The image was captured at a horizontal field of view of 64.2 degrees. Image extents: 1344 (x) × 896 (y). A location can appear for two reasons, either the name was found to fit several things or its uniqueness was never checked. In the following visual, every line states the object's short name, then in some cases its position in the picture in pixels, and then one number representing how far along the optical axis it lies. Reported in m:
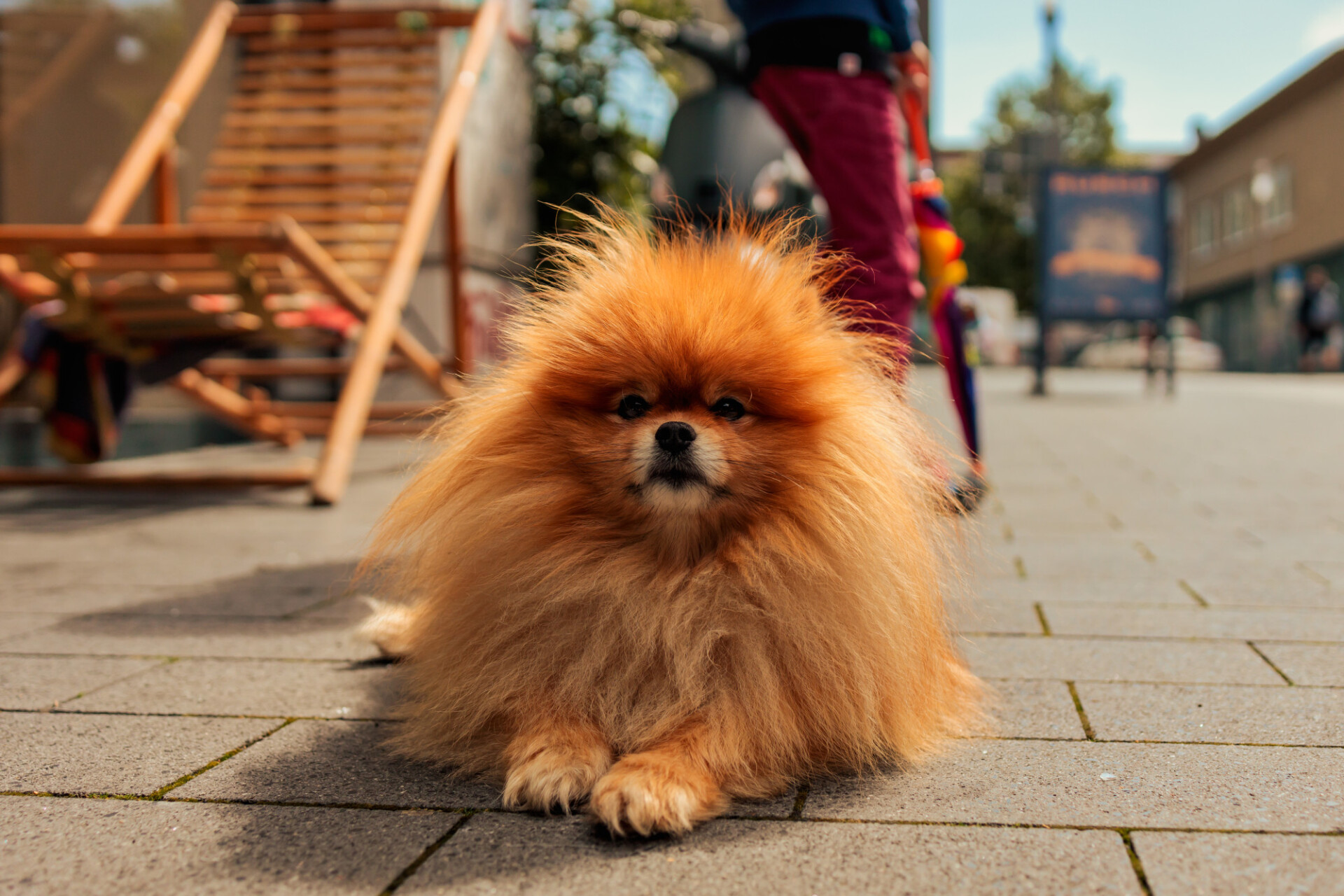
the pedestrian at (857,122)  2.87
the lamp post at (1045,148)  11.69
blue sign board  11.31
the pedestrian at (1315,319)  19.18
